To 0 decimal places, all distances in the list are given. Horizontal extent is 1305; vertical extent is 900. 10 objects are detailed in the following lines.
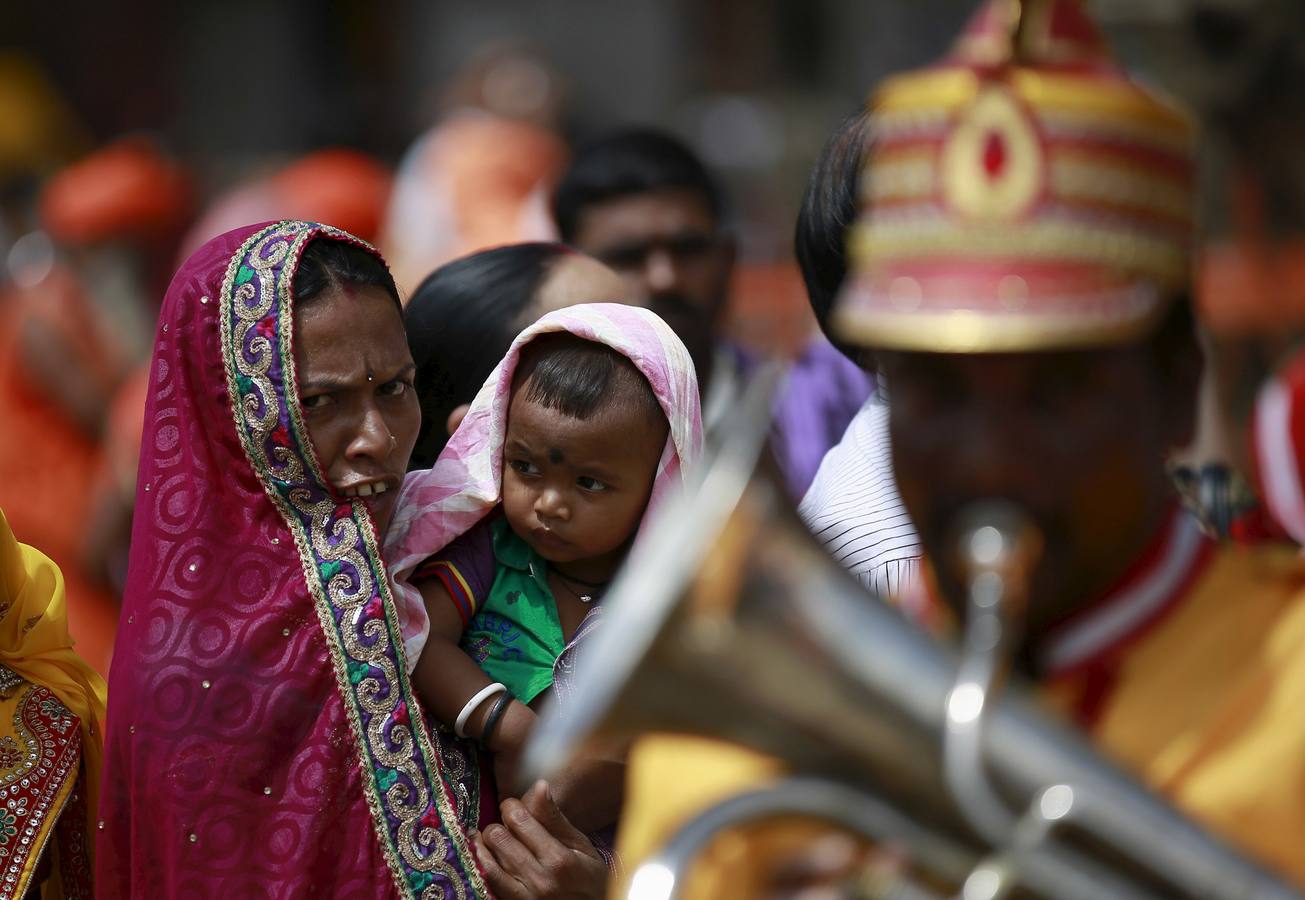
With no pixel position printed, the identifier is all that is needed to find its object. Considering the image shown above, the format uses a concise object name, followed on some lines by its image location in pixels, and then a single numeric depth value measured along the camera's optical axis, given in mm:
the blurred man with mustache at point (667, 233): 9352
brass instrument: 3246
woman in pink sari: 5523
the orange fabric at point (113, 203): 16125
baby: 5816
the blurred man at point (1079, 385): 3549
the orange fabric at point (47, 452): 13531
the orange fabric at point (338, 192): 17848
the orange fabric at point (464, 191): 15961
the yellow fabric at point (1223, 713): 3514
